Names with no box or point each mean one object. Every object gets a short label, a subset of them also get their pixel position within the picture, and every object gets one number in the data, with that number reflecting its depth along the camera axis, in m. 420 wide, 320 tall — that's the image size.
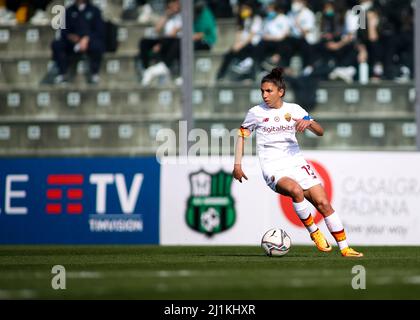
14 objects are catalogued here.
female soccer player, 11.42
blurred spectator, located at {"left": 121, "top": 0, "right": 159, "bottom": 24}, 19.56
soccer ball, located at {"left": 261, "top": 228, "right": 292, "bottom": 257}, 11.62
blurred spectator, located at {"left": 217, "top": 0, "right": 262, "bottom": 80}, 18.64
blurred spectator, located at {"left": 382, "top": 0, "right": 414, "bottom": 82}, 17.84
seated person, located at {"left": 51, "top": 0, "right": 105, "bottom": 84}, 19.23
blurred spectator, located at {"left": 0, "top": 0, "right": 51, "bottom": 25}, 20.11
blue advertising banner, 15.96
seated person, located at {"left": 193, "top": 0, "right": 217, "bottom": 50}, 18.67
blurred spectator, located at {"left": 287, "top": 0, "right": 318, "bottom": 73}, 18.66
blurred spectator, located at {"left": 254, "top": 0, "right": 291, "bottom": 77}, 18.62
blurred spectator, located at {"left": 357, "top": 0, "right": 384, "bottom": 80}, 18.27
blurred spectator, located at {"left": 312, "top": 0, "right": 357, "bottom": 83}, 18.39
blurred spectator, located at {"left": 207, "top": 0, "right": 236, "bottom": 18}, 18.81
